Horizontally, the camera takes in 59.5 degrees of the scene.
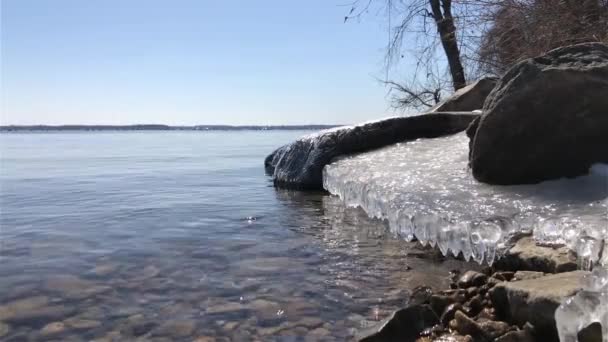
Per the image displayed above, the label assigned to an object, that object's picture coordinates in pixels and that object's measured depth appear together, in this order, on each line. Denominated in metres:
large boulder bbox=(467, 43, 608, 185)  4.59
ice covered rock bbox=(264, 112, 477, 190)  8.23
